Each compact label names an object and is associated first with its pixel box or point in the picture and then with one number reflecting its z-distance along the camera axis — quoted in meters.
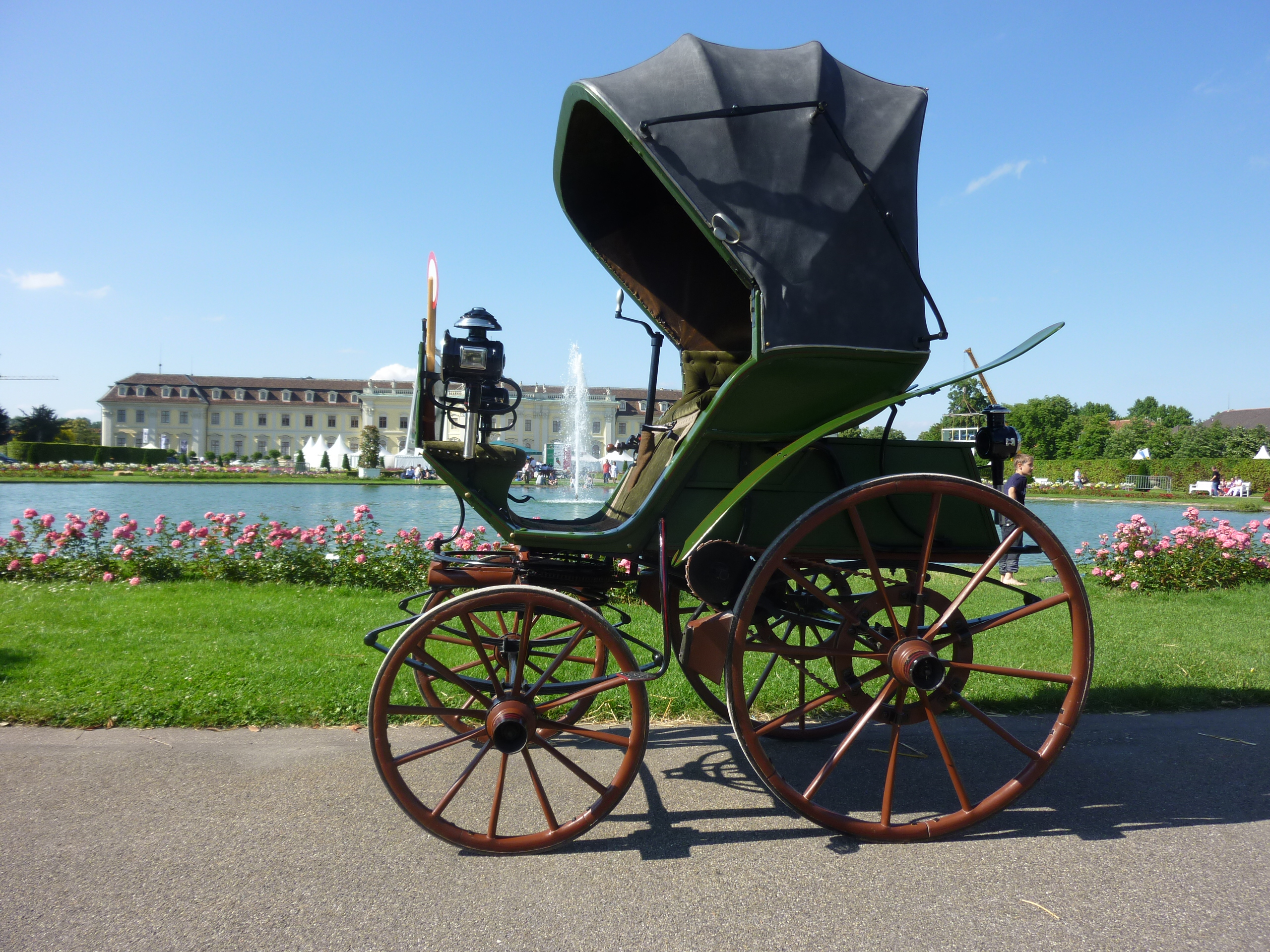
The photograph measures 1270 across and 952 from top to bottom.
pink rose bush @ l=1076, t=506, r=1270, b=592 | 8.18
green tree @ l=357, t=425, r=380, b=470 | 58.60
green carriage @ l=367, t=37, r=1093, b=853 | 2.57
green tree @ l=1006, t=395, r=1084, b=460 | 79.38
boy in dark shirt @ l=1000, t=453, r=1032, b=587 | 7.80
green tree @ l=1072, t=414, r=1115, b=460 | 75.88
